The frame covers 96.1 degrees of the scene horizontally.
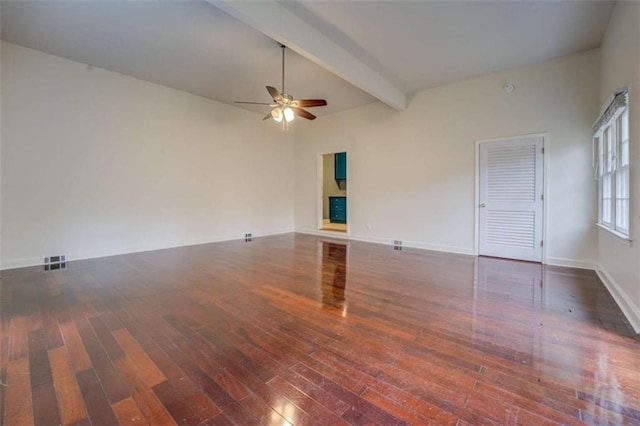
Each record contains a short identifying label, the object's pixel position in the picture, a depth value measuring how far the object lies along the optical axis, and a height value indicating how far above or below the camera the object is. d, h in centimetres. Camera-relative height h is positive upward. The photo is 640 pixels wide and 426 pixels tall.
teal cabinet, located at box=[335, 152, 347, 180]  936 +147
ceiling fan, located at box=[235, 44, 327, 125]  437 +165
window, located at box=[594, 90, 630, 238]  296 +53
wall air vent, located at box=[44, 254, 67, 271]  433 -82
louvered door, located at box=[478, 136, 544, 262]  464 +20
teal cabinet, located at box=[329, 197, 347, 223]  969 +4
